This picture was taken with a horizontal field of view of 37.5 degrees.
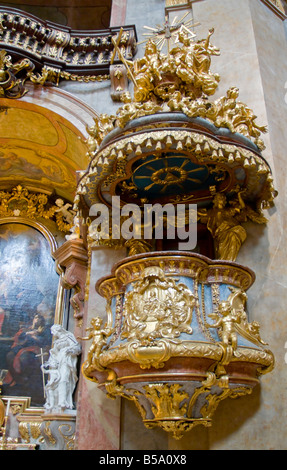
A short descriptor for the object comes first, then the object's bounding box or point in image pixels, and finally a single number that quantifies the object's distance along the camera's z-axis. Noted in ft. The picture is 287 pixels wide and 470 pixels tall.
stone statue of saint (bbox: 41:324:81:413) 18.56
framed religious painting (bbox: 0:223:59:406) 23.45
